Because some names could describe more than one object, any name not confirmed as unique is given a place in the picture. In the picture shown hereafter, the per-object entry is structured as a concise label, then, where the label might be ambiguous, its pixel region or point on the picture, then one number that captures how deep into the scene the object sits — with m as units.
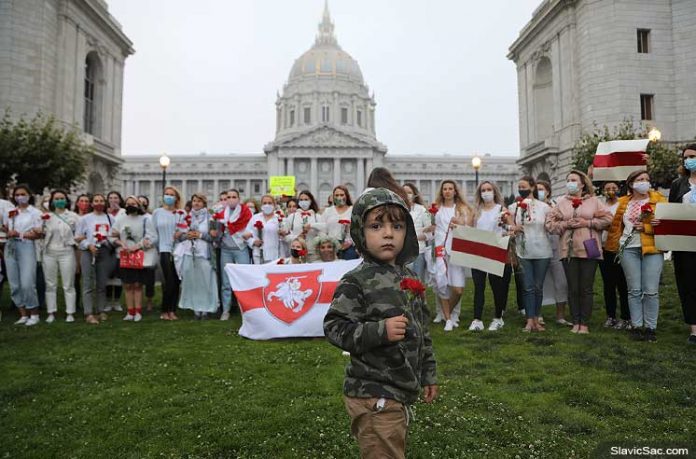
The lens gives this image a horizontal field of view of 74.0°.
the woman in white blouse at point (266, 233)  10.49
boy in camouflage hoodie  2.37
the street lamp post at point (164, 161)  19.06
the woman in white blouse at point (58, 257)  9.43
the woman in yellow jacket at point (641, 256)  6.95
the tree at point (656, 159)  20.69
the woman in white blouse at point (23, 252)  9.21
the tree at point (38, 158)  20.16
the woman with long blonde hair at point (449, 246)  8.34
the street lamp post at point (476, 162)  19.97
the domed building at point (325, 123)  83.25
